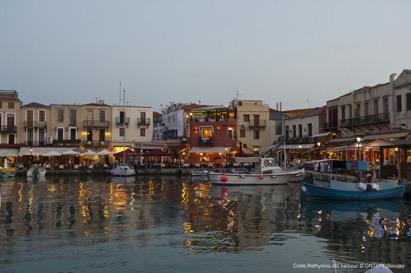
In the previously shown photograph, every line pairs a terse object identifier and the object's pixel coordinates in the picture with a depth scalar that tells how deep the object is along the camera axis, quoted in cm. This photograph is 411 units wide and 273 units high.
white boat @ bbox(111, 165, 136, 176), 6588
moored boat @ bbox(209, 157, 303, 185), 4806
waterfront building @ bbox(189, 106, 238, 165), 7462
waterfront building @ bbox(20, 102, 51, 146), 7538
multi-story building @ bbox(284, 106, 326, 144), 6625
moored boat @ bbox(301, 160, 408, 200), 3194
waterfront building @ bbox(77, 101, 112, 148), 7800
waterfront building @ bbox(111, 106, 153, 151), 7969
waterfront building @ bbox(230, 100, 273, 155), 7731
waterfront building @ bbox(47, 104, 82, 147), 7650
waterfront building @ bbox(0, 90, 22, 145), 7438
